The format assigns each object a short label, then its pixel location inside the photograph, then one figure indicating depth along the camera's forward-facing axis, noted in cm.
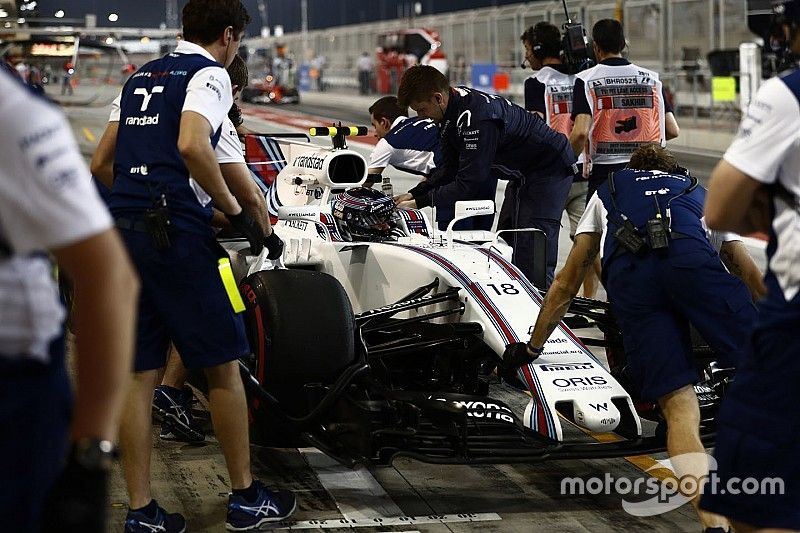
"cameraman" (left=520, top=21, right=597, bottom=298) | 895
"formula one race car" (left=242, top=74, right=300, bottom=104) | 4228
